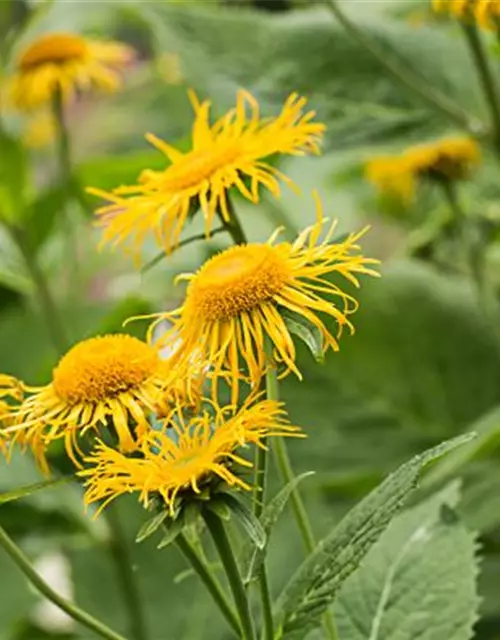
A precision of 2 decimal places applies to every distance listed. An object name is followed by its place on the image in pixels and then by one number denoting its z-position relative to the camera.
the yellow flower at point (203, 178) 0.96
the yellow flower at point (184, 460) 0.90
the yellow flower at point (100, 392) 0.93
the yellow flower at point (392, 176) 1.30
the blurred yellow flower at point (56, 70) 1.29
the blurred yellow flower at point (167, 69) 1.60
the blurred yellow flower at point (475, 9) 1.02
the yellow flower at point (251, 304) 0.91
